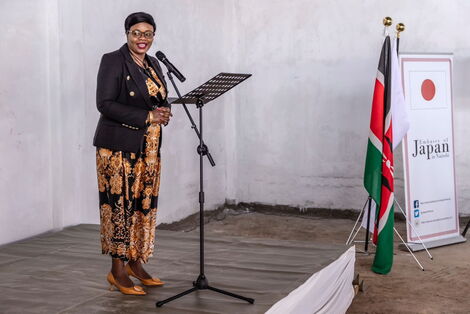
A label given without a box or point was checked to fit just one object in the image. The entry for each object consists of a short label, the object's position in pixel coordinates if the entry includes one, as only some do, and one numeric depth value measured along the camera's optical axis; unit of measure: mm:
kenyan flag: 5234
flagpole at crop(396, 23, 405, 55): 5536
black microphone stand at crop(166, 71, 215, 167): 3200
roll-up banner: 5754
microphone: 3169
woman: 3342
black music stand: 3240
